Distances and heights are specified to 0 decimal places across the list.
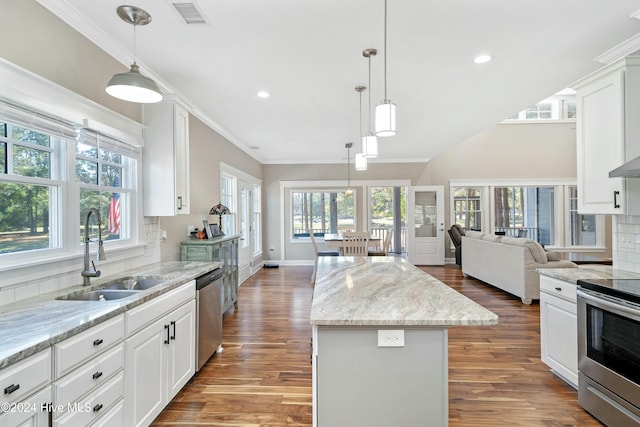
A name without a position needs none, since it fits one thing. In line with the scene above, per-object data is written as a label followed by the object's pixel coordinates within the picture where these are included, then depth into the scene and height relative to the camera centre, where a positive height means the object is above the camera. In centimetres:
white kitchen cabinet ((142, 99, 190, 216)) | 297 +53
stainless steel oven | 178 -84
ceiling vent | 206 +137
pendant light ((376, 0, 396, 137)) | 200 +61
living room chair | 751 -56
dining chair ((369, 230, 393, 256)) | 595 -65
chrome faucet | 206 -22
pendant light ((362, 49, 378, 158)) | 273 +63
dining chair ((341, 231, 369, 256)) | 554 -49
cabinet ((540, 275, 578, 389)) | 231 -88
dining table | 563 -48
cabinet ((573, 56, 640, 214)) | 228 +59
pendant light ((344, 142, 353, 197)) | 781 +101
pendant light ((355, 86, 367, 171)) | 405 +70
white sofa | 459 -75
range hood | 200 +28
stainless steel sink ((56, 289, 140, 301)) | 205 -51
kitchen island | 152 -76
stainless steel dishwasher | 264 -88
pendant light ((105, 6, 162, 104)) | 180 +74
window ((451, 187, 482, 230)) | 835 +18
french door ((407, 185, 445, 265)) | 793 -27
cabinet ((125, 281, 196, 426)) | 177 -87
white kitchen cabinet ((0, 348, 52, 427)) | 106 -62
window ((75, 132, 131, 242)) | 236 +28
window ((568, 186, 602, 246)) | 816 -34
